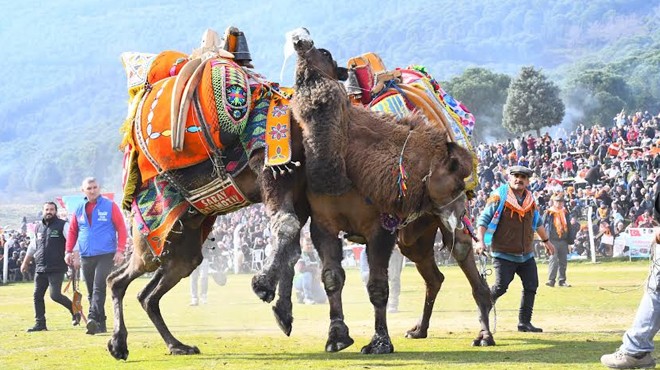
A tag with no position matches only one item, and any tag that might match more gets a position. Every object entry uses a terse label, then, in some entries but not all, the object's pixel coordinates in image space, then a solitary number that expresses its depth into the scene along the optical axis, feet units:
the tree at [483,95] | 394.32
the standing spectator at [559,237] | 82.84
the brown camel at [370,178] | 35.06
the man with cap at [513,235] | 46.39
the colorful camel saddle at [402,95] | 40.32
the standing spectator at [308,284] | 74.08
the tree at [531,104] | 340.39
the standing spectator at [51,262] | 58.34
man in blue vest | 52.54
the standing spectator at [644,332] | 29.12
